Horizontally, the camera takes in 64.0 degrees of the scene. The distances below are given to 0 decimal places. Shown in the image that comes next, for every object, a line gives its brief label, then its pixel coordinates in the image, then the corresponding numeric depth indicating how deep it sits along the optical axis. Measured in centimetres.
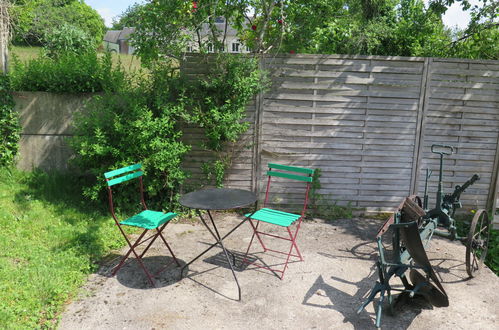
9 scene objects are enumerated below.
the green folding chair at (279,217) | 423
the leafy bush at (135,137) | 530
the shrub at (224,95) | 546
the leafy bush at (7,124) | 611
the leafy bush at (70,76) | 605
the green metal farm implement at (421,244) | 326
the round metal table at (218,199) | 386
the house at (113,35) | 7079
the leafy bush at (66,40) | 894
